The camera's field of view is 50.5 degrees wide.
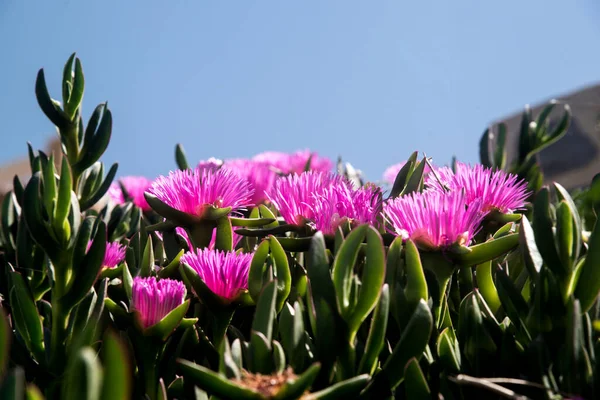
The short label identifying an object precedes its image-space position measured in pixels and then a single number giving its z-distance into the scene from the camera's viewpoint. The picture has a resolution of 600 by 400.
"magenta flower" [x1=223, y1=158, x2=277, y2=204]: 0.79
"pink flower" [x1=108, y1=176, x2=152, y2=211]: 0.97
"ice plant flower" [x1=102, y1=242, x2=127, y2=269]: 0.55
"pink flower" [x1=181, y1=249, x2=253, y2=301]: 0.45
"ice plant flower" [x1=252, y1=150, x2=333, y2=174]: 1.11
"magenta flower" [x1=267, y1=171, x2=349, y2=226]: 0.49
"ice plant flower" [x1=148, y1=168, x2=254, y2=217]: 0.52
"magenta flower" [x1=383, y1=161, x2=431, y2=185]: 0.86
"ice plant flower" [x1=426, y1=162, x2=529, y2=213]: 0.49
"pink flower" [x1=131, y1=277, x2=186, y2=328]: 0.42
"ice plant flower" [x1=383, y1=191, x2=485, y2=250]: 0.41
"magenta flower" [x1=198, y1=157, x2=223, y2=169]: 0.73
